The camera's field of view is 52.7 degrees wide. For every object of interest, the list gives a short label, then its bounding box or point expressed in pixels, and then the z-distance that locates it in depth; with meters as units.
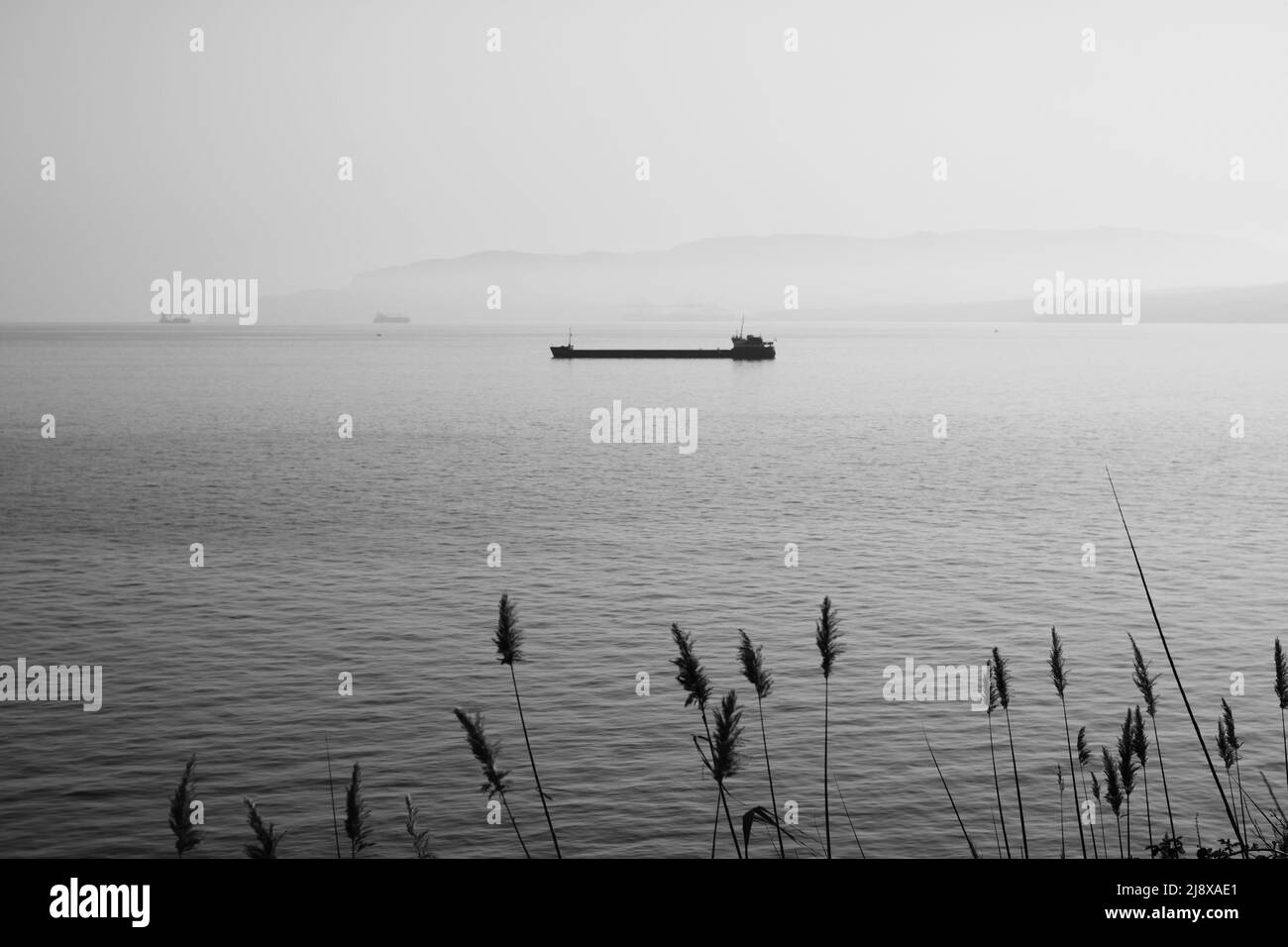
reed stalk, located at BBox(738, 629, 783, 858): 5.41
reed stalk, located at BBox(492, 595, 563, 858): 5.36
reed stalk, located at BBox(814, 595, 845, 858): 5.80
